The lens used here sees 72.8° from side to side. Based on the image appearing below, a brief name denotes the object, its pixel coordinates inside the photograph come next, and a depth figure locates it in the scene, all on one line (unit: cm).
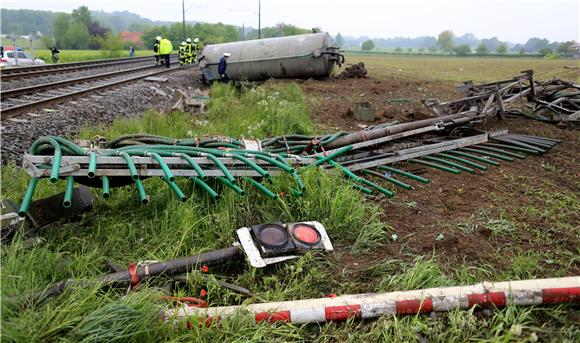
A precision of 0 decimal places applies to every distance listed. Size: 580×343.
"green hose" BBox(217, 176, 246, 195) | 315
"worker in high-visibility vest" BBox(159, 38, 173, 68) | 1930
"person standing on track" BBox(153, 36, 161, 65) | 1891
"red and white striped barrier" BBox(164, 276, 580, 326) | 228
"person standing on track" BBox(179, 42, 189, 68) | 1934
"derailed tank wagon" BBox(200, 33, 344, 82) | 1382
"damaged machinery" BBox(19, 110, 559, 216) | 305
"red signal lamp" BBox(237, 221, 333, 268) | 276
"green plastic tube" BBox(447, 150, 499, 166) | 509
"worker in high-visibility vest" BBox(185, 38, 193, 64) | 1938
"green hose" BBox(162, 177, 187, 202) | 291
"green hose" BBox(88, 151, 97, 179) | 279
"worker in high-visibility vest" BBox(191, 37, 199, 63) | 1961
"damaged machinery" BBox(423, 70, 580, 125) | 670
